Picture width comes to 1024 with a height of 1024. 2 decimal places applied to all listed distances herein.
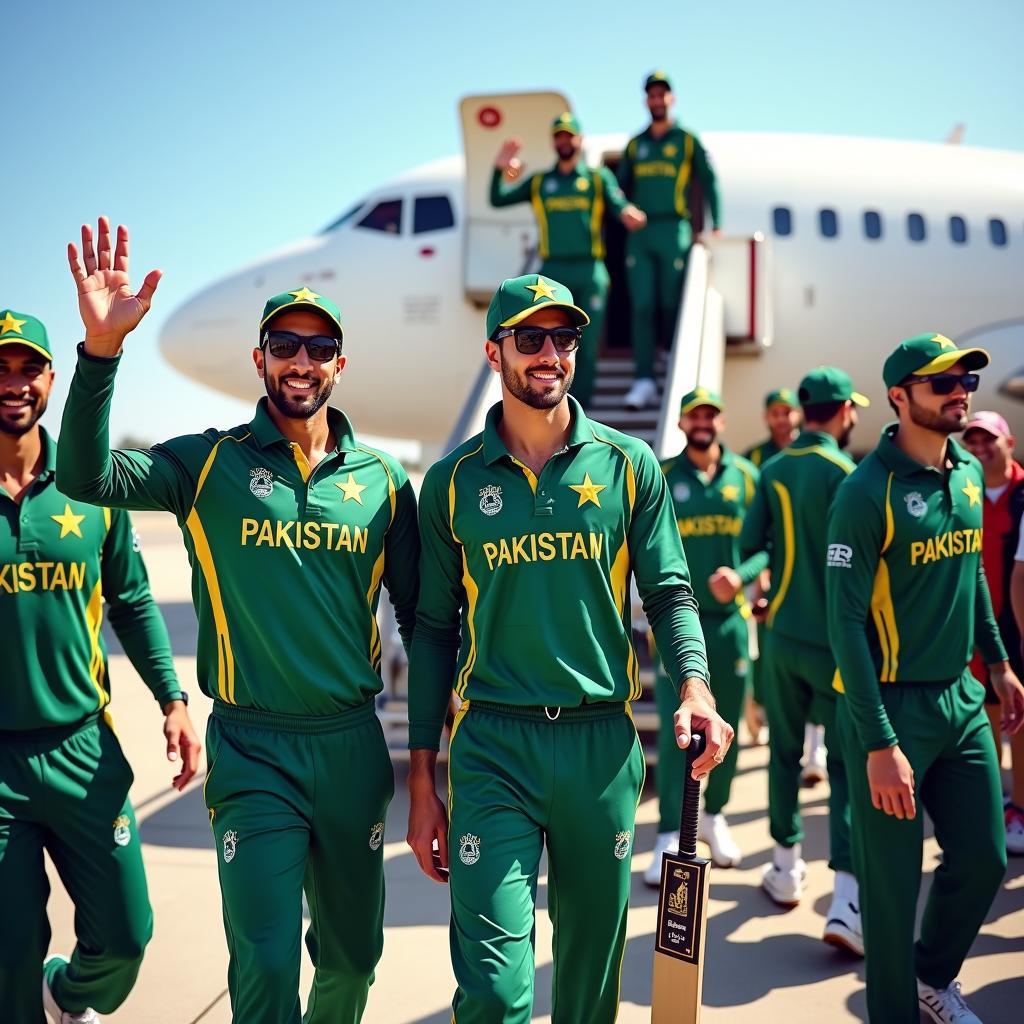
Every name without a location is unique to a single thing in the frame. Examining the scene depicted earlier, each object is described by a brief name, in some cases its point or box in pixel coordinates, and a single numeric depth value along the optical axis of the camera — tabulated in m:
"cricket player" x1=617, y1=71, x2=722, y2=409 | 8.38
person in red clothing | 5.33
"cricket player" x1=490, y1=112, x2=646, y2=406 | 7.77
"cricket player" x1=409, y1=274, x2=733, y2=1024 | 2.69
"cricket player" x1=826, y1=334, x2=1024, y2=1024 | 3.37
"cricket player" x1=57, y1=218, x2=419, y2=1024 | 2.77
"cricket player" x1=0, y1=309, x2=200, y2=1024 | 3.11
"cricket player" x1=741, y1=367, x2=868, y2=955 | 4.93
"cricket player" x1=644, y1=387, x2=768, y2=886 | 5.31
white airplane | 10.78
